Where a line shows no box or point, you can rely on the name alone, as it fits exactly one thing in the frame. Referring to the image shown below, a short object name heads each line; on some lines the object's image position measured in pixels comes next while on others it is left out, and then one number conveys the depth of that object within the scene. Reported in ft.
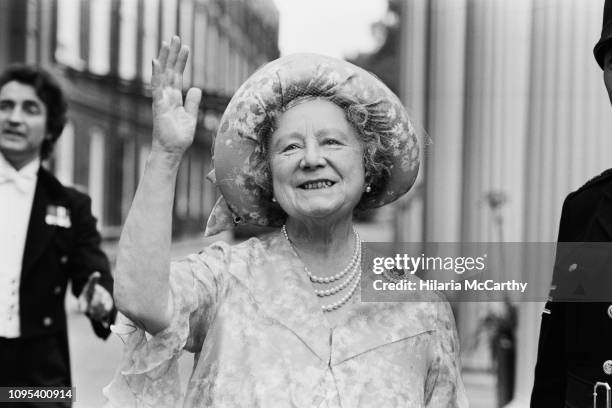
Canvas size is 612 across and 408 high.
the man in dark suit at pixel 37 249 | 10.11
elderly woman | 6.31
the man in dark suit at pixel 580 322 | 7.06
